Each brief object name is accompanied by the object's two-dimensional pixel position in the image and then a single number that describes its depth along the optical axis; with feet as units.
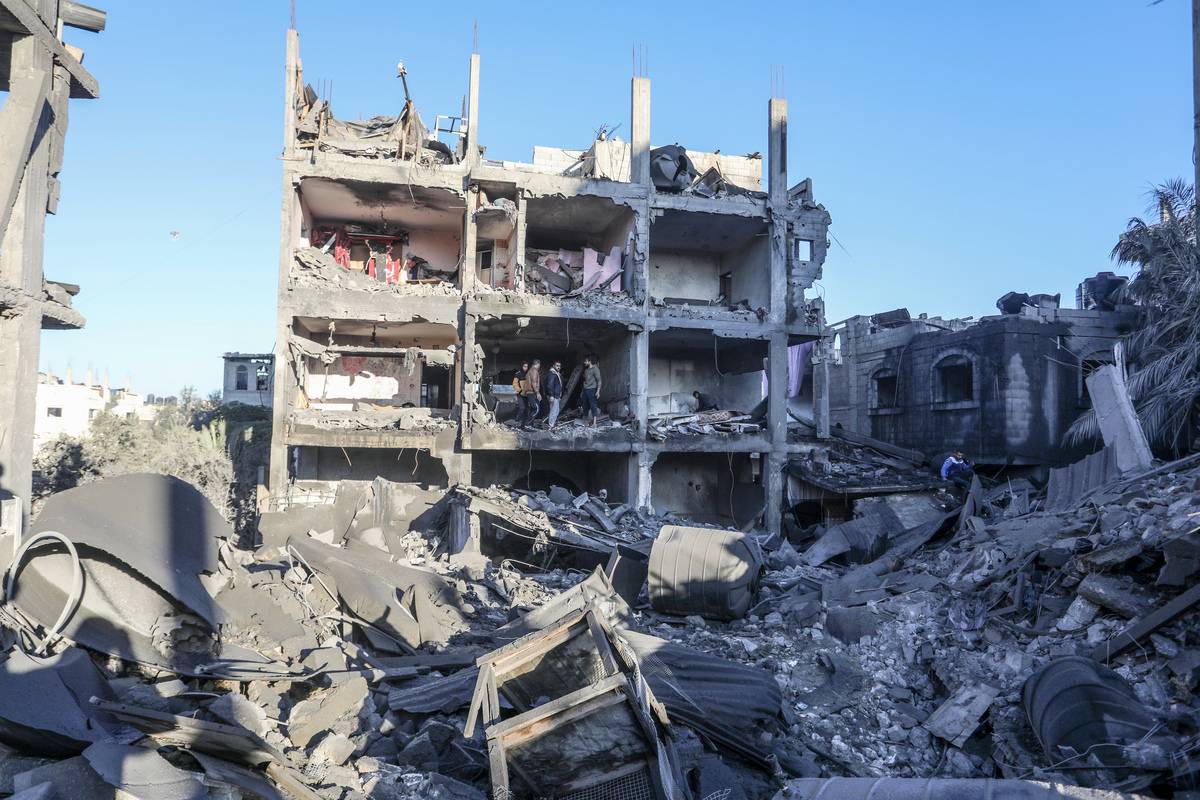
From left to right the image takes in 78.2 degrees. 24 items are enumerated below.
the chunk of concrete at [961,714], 23.04
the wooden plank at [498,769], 14.35
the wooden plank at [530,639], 16.20
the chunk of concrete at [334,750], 17.83
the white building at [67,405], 116.98
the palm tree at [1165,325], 50.87
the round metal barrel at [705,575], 33.55
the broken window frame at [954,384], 69.44
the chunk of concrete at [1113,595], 24.79
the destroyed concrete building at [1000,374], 66.69
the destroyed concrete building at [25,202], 30.12
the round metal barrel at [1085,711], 18.63
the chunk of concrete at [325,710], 18.90
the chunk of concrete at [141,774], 12.70
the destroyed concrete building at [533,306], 60.85
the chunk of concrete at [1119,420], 44.09
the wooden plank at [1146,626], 22.58
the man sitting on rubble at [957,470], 60.85
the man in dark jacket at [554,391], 62.08
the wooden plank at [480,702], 15.15
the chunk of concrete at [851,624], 30.37
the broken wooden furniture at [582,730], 14.76
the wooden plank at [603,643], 15.34
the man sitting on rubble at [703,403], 74.38
